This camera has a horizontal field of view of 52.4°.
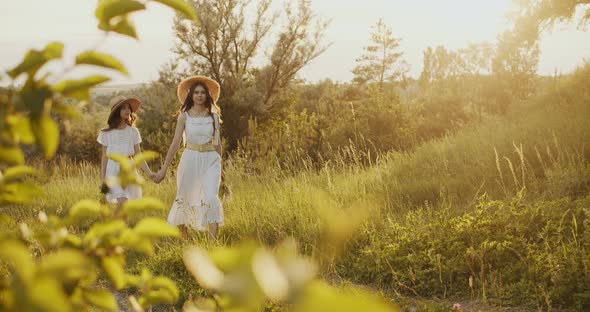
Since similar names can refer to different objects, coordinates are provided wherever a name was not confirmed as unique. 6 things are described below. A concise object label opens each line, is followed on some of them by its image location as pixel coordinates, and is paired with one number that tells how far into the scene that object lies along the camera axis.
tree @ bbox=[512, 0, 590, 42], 12.79
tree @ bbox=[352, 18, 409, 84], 31.02
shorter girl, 7.31
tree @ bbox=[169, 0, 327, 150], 18.03
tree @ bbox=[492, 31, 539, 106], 15.53
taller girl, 7.01
